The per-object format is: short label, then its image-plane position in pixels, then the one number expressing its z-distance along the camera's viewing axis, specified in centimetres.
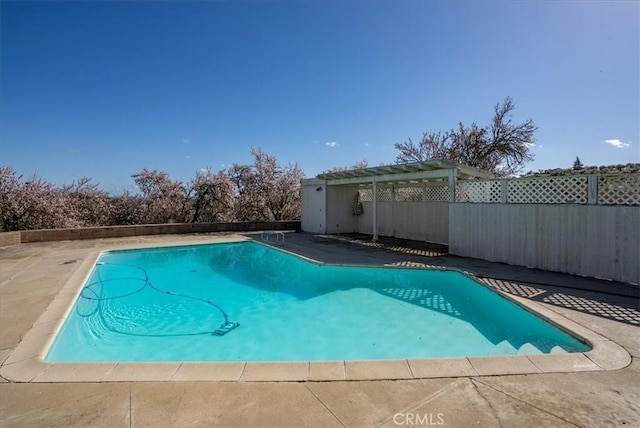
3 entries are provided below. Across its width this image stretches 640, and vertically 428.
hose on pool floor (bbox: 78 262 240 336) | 545
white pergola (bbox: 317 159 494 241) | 938
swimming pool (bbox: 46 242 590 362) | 444
